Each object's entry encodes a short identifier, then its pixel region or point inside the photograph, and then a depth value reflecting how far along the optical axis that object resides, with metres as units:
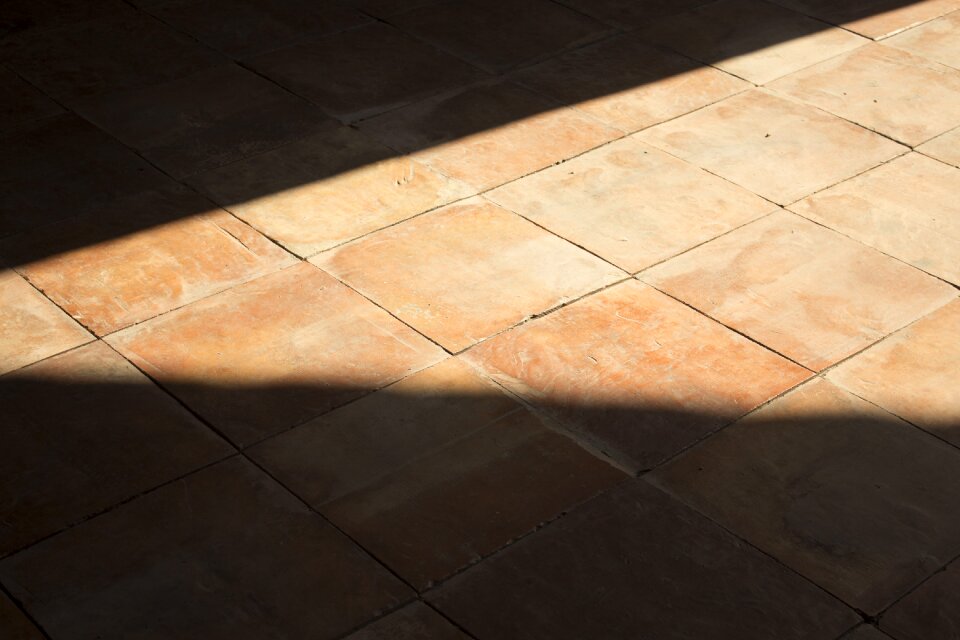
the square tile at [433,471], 3.84
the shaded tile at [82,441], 3.93
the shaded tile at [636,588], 3.56
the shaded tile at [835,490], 3.80
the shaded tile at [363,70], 6.32
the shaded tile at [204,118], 5.86
